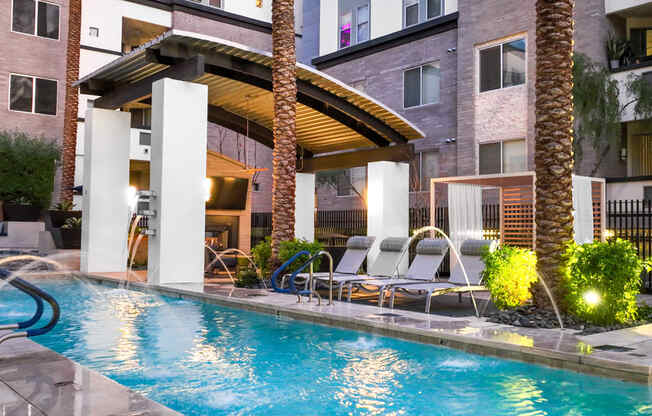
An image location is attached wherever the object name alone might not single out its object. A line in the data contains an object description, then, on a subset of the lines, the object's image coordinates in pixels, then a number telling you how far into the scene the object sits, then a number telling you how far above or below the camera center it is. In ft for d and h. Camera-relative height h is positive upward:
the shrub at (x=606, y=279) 27.14 -1.74
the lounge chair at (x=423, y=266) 37.47 -1.75
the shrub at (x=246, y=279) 43.68 -3.02
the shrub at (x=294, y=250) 42.96 -0.98
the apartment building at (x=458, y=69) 68.18 +20.74
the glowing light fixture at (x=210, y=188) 64.14 +4.76
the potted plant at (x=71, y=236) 64.59 -0.29
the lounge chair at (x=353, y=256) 43.32 -1.39
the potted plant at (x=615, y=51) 65.46 +19.51
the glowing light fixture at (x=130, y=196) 52.97 +3.21
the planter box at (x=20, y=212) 79.36 +2.56
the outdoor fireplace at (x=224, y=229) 66.74 +0.61
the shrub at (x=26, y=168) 79.41 +8.18
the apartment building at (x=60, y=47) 86.17 +26.19
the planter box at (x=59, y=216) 67.56 +1.77
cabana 48.16 +2.57
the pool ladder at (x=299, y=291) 33.81 -2.82
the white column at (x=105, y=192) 53.06 +3.52
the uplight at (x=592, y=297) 27.25 -2.50
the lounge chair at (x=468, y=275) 33.27 -2.12
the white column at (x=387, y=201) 55.98 +3.17
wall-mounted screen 65.00 +4.32
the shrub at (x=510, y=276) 29.76 -1.78
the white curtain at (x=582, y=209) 44.01 +2.09
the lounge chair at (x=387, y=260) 41.68 -1.57
